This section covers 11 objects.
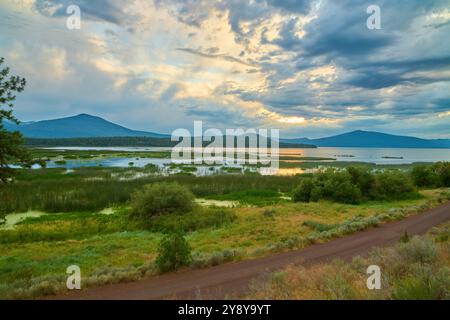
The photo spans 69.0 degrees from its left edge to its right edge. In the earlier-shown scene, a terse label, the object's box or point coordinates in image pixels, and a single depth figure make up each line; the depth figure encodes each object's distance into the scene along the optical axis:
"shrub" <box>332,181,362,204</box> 28.61
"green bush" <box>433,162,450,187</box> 41.18
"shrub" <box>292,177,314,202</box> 30.11
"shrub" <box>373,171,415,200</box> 30.89
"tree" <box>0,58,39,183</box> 10.73
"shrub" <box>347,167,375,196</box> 30.94
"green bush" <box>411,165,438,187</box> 41.06
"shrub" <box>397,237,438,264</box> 9.27
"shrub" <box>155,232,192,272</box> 10.61
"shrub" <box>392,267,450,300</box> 6.43
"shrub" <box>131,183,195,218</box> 22.25
